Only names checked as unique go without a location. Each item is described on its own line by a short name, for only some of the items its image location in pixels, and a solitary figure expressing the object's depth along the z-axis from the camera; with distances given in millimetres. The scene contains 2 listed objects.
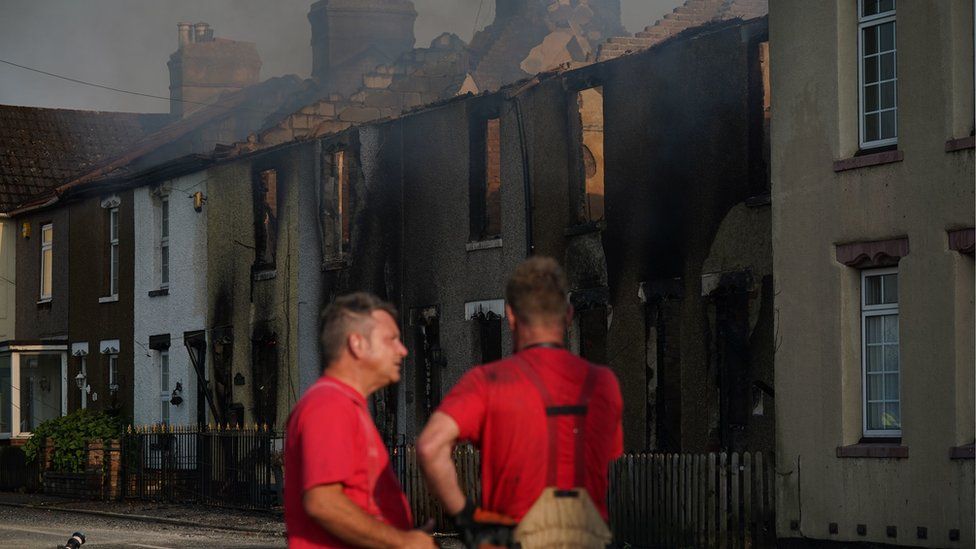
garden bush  32031
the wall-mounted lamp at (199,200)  31781
